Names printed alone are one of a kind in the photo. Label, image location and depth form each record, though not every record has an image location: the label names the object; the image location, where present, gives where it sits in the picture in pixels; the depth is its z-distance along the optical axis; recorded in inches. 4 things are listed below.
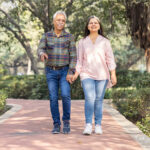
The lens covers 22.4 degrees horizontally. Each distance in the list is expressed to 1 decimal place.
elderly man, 230.5
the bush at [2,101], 395.4
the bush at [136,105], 372.8
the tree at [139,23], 606.9
